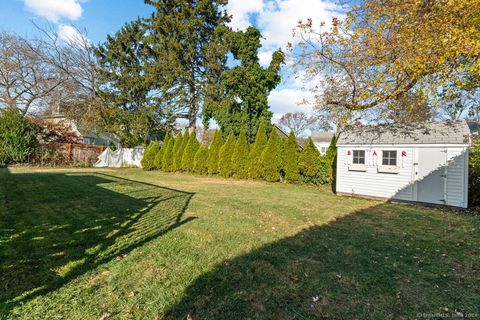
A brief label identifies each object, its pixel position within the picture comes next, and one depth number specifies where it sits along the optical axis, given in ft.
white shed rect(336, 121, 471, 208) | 23.39
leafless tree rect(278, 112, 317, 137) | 150.61
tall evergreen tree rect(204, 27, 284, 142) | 48.73
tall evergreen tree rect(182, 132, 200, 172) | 53.42
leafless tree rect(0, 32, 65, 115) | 65.21
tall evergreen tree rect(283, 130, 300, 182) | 39.22
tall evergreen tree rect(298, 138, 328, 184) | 37.06
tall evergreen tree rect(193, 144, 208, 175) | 50.90
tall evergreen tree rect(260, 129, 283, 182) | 41.19
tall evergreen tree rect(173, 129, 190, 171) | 55.36
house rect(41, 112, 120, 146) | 65.96
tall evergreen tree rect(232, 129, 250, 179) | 44.76
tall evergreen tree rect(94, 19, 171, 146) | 64.75
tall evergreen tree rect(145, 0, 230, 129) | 61.26
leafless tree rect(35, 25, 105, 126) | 64.08
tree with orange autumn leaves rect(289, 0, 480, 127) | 20.48
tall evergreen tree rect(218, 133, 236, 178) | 46.83
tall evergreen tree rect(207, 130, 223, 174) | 49.06
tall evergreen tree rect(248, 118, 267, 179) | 43.01
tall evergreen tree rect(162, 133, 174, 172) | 57.50
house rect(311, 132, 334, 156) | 131.53
